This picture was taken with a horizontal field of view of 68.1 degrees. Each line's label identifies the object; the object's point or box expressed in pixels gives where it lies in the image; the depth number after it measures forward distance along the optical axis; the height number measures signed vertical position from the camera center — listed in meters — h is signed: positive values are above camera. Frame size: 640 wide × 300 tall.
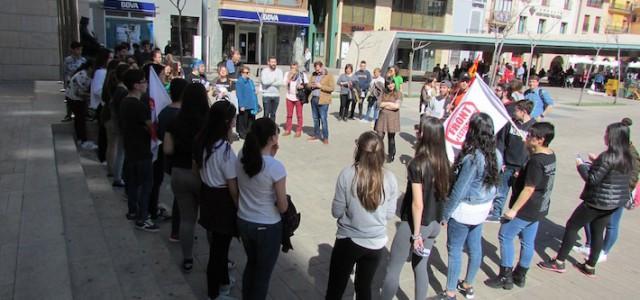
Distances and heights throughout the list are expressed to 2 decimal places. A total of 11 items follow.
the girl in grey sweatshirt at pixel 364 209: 2.98 -0.92
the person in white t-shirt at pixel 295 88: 10.01 -0.57
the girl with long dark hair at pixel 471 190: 3.53 -0.89
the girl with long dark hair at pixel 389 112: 8.44 -0.82
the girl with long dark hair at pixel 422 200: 3.29 -0.92
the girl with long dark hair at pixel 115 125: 5.46 -0.91
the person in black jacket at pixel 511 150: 5.82 -0.95
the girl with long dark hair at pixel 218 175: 3.27 -0.81
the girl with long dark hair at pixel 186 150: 3.74 -0.76
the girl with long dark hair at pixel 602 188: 4.20 -0.99
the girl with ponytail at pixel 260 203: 2.99 -0.92
